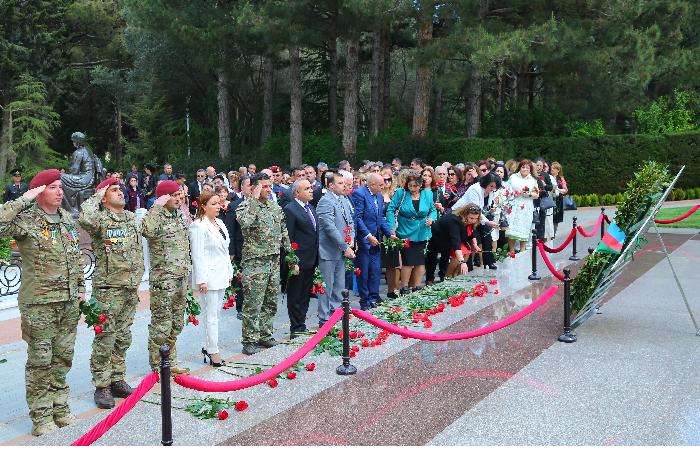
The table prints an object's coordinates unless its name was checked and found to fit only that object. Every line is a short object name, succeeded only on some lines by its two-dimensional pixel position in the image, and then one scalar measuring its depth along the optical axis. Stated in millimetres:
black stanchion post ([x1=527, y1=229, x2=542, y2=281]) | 11734
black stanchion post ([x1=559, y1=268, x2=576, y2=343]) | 8117
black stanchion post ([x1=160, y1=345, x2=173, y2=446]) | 4527
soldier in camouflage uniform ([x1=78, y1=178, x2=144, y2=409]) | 6508
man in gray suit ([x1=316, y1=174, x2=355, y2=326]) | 9016
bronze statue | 14747
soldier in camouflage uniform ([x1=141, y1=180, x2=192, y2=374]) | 7023
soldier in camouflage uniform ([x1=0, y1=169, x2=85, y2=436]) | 5883
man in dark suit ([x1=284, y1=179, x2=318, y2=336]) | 8688
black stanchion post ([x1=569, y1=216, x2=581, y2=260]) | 13881
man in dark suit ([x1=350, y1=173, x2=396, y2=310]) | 10070
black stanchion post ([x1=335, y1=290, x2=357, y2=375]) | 6734
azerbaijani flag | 8547
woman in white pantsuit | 7555
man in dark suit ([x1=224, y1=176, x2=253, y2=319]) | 9555
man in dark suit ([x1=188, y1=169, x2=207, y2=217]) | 17734
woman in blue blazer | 10508
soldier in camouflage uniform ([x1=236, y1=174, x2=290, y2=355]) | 8047
